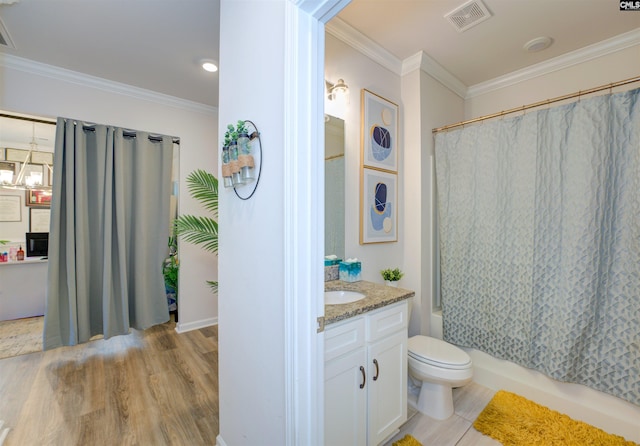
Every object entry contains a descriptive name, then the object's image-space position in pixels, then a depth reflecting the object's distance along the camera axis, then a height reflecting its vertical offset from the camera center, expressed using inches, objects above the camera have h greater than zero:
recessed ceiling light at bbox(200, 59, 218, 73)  90.0 +54.8
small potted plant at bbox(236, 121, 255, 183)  44.4 +12.2
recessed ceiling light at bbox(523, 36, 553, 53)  80.7 +55.3
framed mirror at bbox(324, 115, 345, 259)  77.3 +11.7
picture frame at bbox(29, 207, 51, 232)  156.2 +4.6
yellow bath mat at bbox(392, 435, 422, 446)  59.8 -48.1
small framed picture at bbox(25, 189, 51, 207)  154.9 +16.9
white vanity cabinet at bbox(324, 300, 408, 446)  47.6 -29.6
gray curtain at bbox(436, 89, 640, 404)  63.7 -3.9
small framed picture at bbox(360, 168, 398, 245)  80.9 +6.1
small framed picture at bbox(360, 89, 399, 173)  80.7 +29.2
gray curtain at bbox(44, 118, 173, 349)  95.5 -2.1
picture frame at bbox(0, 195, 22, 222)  148.7 +10.6
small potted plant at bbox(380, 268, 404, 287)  81.9 -15.2
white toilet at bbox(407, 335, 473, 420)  65.1 -36.0
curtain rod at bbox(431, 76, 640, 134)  61.7 +32.8
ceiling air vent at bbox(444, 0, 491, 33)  67.9 +55.1
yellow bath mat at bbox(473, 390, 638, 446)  61.4 -48.5
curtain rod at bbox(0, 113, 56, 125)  92.5 +38.3
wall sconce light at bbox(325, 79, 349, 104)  73.9 +37.4
